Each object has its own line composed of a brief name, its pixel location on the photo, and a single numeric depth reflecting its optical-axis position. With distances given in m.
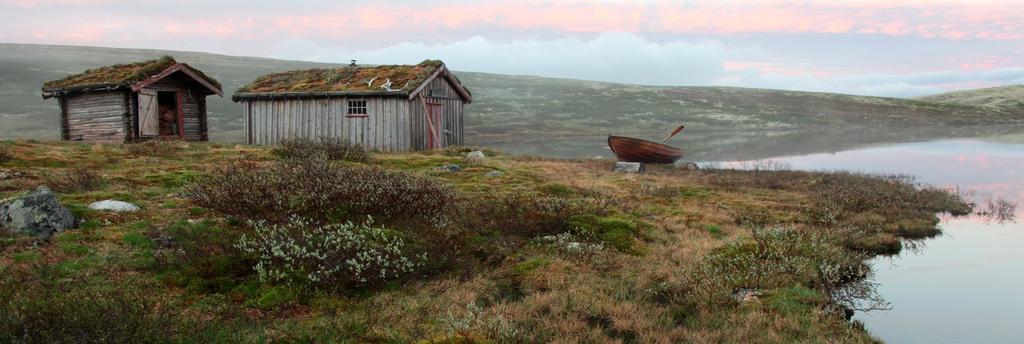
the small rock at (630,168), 23.77
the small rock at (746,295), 8.14
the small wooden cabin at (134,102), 26.91
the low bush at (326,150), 20.17
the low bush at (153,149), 20.98
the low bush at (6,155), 17.23
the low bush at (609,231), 10.77
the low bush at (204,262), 7.61
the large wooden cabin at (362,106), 28.03
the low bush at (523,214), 11.09
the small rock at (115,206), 10.99
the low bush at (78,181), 13.02
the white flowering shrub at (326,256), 7.57
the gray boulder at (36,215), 9.04
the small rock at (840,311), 8.22
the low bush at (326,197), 9.31
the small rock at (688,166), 26.69
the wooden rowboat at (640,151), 26.42
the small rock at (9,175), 13.86
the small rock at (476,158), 23.09
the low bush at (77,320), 4.70
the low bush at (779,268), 8.52
